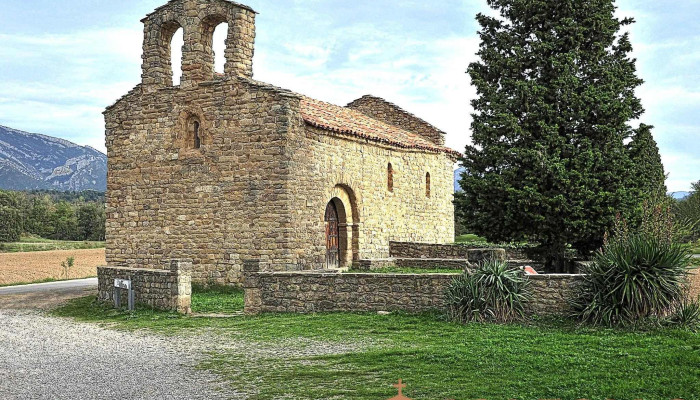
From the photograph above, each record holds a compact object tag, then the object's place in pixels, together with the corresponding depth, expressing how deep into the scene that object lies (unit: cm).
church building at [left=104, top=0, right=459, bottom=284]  1823
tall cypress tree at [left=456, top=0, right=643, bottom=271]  1658
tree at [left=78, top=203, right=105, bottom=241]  6775
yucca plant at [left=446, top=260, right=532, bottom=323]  1216
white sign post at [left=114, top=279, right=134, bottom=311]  1571
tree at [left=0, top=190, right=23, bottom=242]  6088
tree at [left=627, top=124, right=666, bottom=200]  1711
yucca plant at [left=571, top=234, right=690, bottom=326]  1114
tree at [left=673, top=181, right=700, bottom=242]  4046
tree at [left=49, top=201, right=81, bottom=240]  6881
